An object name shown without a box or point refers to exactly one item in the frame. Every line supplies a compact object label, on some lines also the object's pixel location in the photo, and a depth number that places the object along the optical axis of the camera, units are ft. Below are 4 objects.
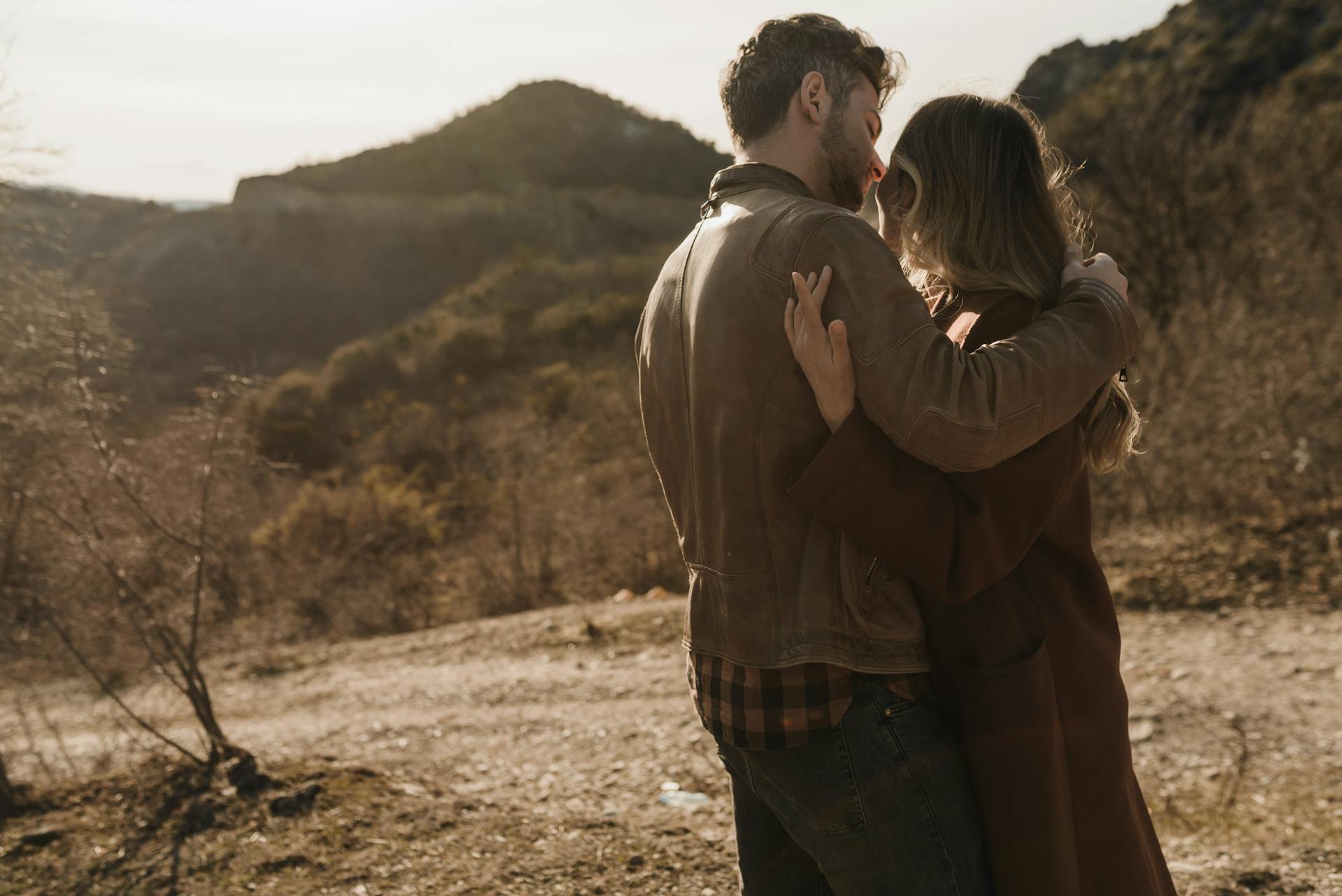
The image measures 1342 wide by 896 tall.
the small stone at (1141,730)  15.79
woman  5.01
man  4.93
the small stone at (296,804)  13.89
